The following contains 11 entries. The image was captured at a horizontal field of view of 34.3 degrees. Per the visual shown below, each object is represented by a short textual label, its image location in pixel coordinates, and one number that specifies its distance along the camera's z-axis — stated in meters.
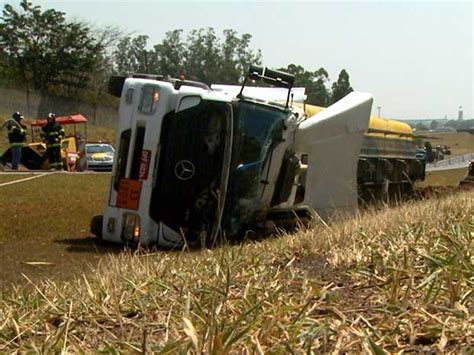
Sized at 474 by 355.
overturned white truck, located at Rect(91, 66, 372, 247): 9.95
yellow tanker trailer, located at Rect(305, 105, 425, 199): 13.87
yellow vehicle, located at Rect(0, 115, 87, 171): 26.48
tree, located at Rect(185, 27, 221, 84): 73.43
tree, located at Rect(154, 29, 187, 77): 81.21
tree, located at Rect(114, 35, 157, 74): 79.12
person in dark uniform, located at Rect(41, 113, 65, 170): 24.27
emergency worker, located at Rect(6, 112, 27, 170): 23.70
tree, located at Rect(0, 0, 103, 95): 64.38
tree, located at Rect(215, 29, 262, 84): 72.94
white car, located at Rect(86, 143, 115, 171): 29.86
